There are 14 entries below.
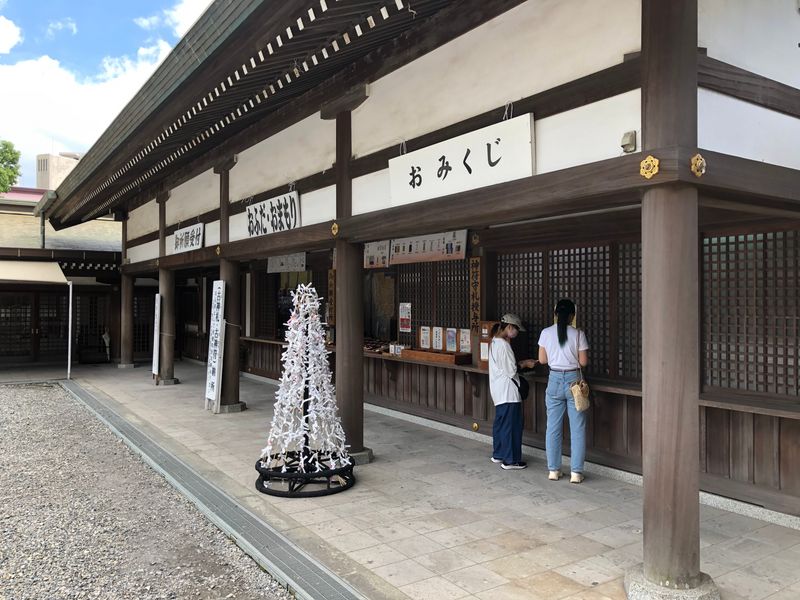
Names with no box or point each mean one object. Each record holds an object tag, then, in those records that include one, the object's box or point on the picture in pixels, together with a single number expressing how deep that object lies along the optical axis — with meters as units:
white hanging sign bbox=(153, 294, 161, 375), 13.28
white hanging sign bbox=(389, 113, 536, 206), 4.26
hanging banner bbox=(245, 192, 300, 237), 7.65
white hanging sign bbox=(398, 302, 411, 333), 9.50
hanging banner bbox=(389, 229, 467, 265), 7.64
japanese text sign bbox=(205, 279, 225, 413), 9.92
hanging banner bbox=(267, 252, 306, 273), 11.25
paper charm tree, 5.71
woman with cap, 6.39
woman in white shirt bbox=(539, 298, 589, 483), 5.89
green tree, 23.18
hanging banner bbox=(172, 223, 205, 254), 10.88
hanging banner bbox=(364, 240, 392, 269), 8.87
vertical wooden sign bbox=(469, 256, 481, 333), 7.99
